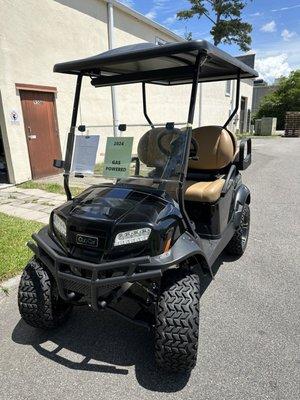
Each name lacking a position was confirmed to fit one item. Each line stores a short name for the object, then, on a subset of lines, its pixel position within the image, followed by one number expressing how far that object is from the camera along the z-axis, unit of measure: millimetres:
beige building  6562
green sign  2367
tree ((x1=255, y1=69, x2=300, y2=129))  26547
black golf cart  1958
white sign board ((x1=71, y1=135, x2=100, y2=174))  2510
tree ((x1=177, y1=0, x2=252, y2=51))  21312
